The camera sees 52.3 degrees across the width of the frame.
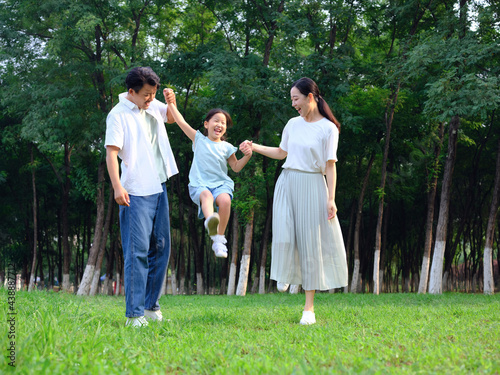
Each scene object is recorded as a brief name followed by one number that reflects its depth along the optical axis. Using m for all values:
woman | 5.33
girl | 5.41
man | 4.62
